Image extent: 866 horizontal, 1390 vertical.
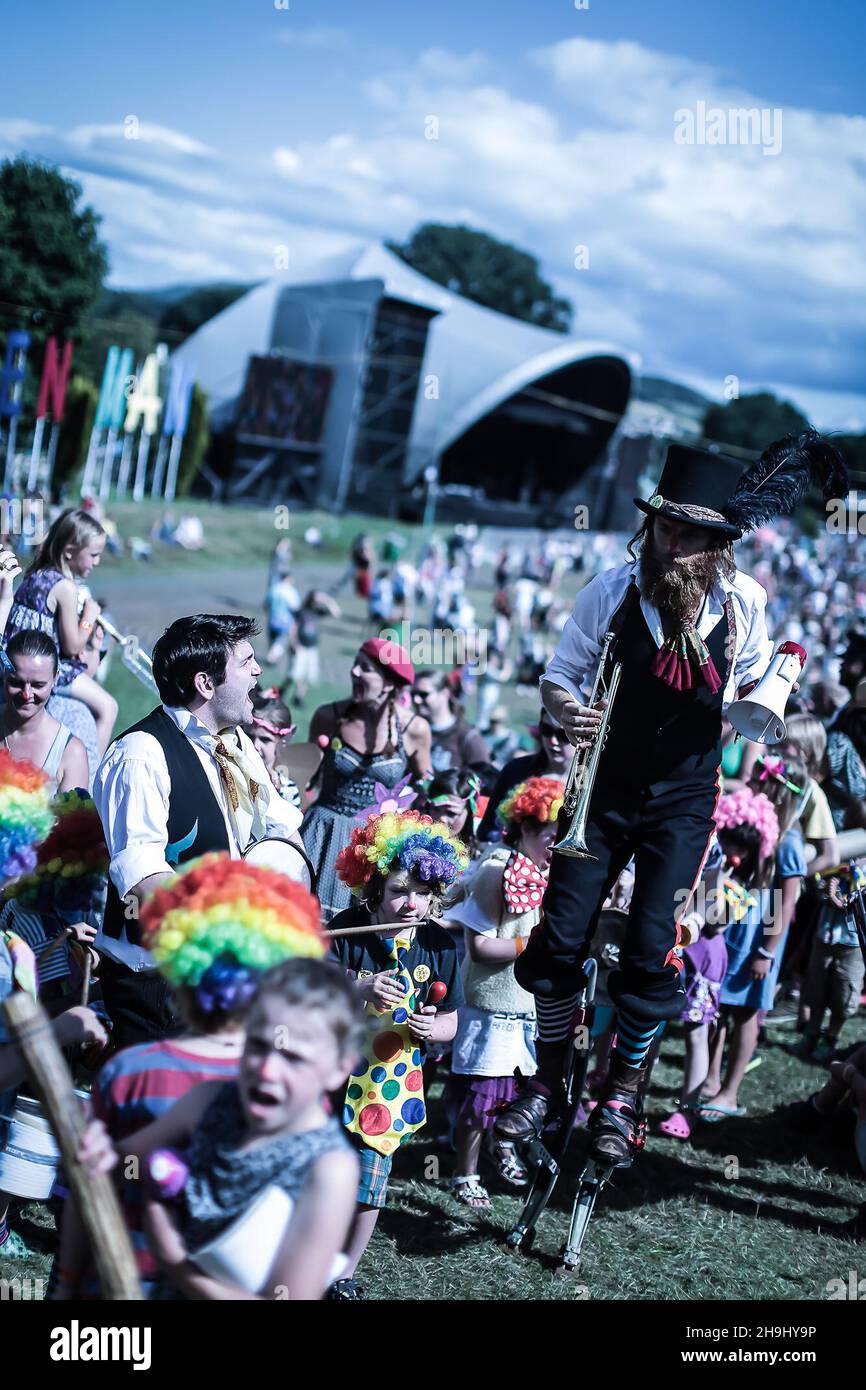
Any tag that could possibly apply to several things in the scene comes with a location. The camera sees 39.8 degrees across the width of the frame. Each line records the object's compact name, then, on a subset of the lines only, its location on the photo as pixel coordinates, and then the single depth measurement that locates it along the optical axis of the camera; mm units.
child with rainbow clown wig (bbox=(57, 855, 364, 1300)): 2236
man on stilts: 3854
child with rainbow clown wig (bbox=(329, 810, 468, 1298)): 3807
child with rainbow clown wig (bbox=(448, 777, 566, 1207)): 4625
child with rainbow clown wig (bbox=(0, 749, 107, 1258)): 3111
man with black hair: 3324
